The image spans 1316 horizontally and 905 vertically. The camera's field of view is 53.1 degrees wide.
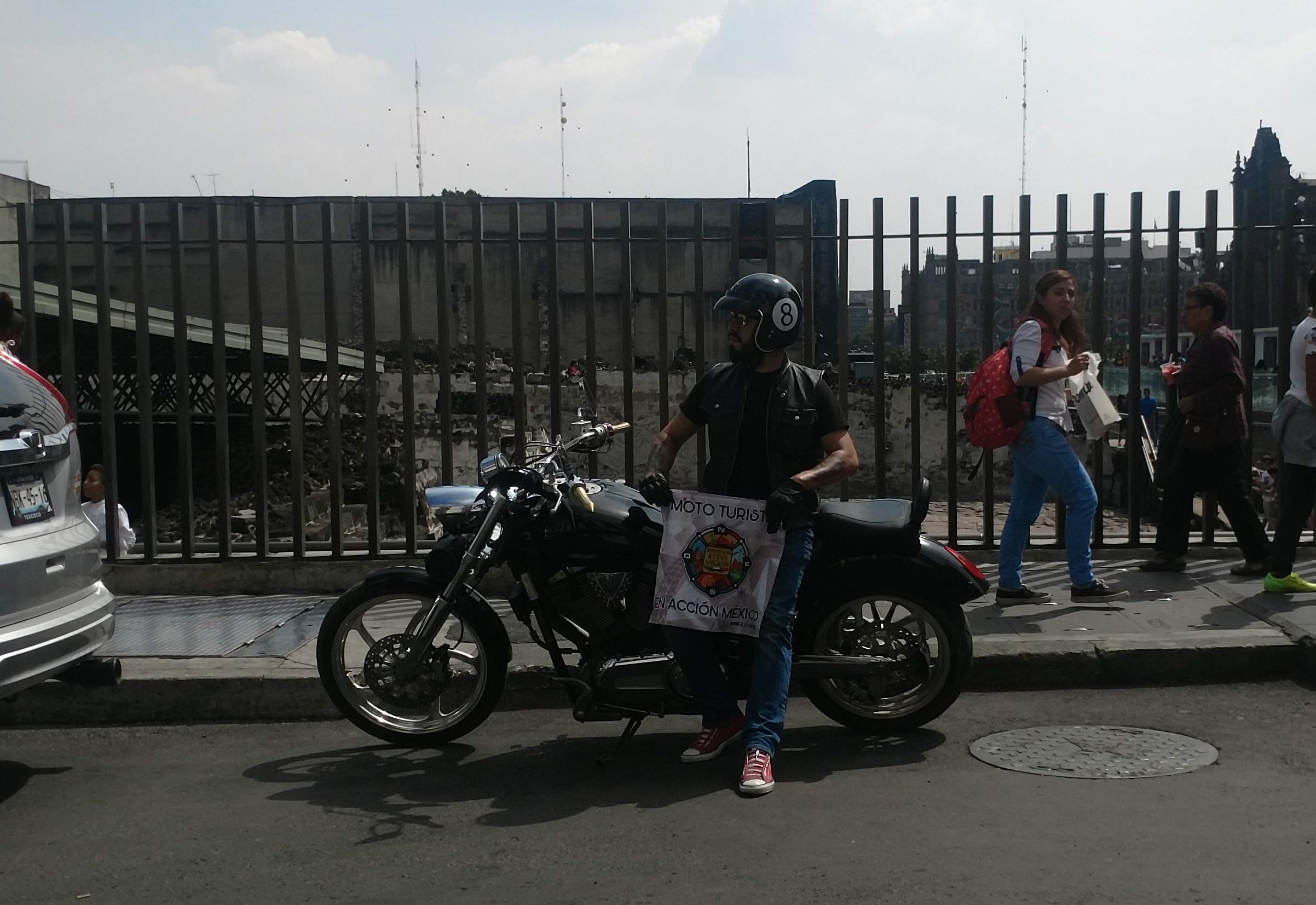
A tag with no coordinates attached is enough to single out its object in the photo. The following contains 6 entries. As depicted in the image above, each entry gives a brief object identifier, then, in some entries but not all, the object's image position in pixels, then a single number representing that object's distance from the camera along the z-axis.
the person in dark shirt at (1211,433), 7.12
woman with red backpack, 6.75
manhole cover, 4.59
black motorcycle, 4.86
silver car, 4.35
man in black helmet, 4.66
